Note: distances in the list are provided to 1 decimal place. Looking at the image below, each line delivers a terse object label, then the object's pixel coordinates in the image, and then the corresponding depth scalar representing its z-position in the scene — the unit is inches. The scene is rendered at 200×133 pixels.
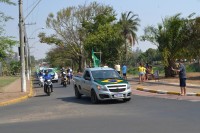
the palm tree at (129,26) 2812.5
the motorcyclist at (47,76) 914.1
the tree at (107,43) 2122.3
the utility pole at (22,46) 1029.5
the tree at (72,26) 2790.4
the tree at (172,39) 1331.2
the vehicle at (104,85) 657.6
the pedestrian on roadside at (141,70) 1202.1
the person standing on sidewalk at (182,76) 741.3
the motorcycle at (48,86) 911.5
